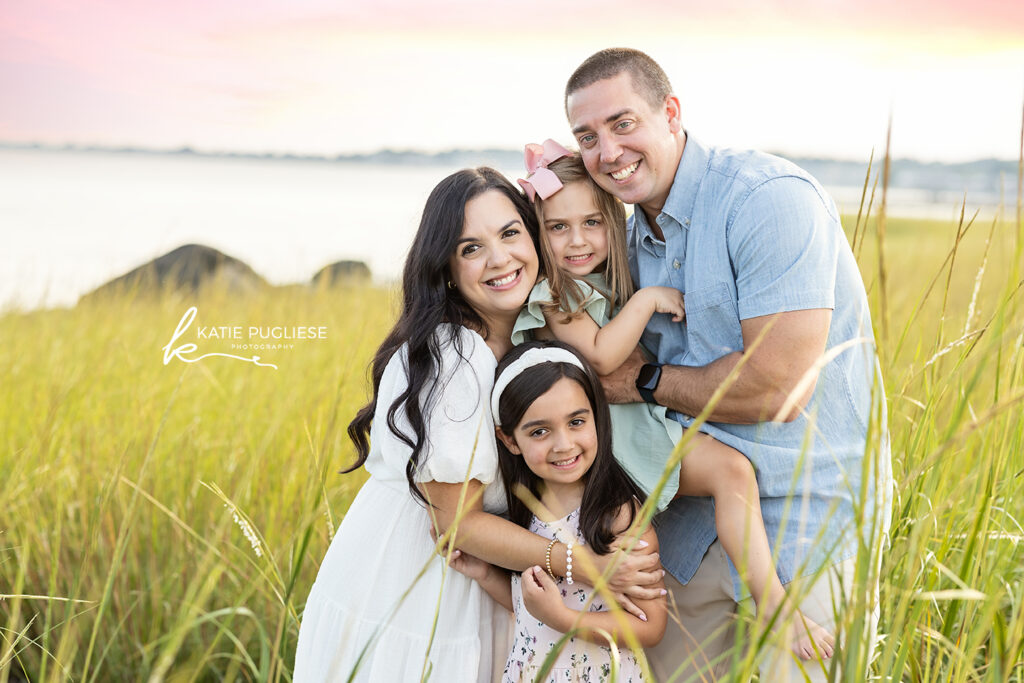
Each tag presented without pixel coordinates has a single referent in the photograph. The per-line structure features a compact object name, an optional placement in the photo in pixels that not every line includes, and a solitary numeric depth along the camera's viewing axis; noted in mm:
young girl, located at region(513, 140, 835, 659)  2430
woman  2340
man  2418
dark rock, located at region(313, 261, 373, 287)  11588
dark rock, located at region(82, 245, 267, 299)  10961
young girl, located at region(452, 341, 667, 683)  2328
